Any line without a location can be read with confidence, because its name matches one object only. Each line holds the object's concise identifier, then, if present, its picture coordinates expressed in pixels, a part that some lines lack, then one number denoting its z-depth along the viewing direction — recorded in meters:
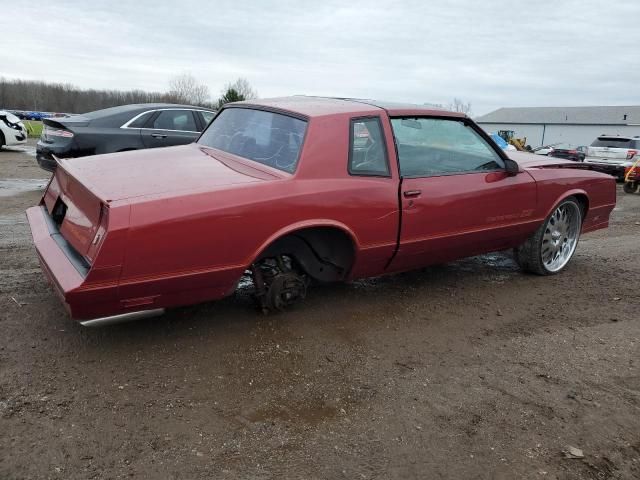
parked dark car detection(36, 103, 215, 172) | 7.59
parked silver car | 15.52
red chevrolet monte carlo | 2.76
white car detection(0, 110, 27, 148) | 14.95
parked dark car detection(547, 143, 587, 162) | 22.75
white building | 60.19
